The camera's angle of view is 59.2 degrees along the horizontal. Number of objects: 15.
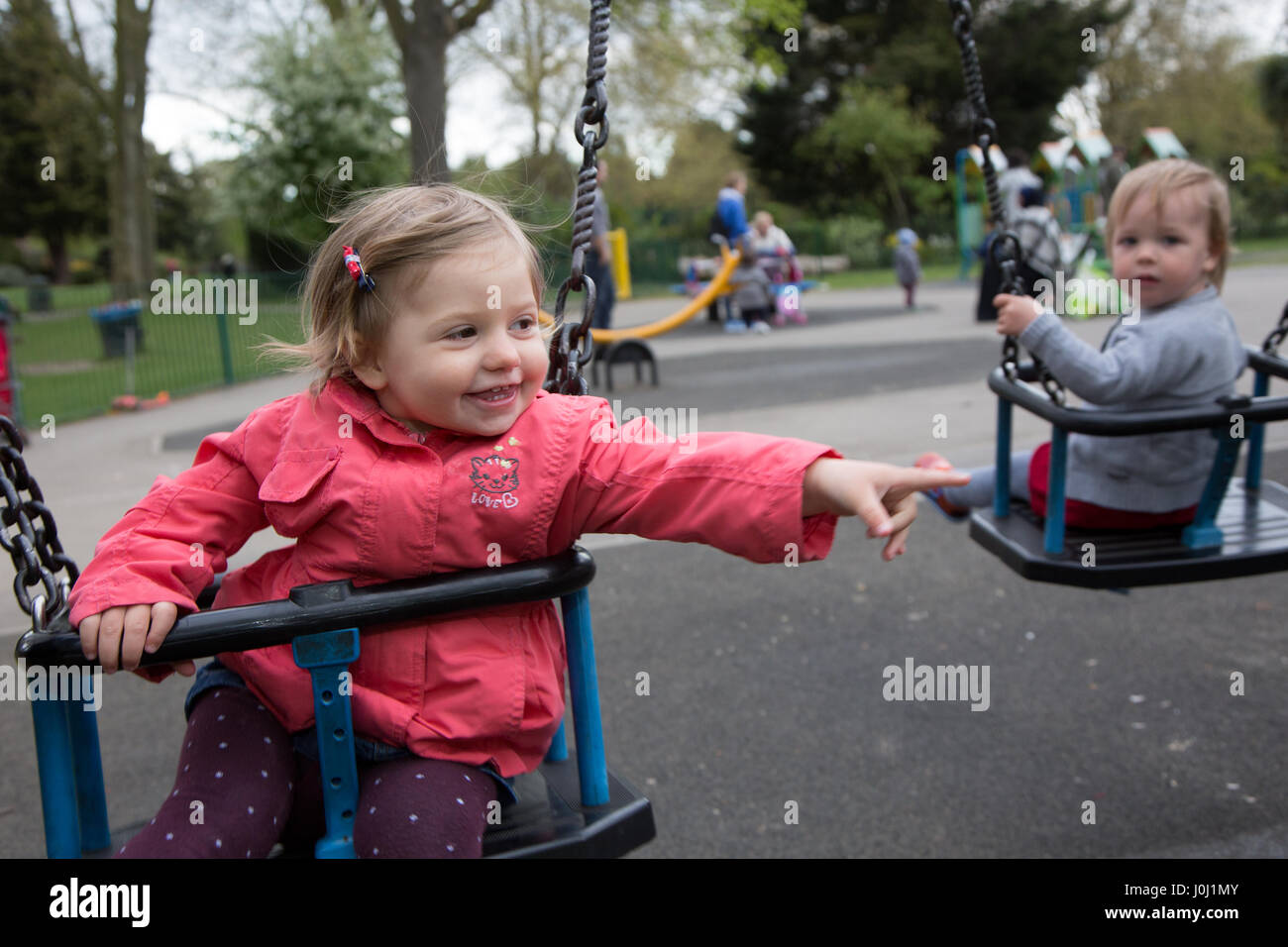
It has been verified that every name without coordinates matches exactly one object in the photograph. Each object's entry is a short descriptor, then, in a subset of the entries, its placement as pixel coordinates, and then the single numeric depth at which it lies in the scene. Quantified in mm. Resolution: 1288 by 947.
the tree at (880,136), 32250
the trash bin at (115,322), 10523
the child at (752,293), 14070
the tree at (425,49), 12328
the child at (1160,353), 2926
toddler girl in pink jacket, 1701
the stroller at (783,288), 15235
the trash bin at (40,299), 10750
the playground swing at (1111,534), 2617
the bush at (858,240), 30922
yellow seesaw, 9484
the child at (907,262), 15836
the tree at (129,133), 19391
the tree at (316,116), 18469
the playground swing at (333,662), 1606
